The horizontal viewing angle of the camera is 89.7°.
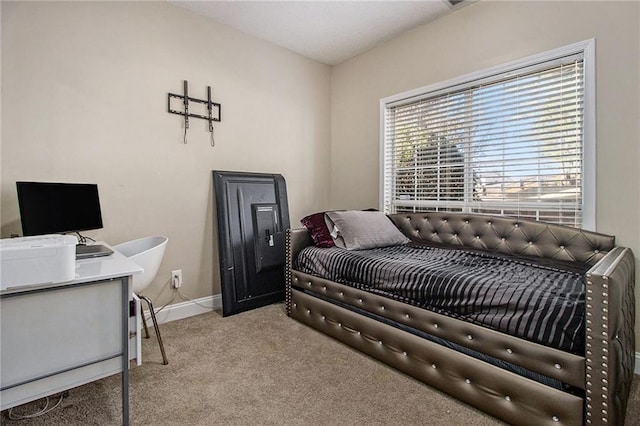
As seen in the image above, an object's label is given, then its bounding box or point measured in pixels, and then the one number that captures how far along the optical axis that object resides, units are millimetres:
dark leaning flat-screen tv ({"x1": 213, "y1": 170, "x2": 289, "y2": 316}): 2779
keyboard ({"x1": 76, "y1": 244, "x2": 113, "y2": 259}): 1641
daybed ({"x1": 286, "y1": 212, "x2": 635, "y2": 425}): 1184
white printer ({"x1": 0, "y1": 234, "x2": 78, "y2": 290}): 1071
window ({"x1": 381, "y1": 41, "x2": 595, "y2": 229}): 2117
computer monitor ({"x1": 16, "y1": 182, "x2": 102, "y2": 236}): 1792
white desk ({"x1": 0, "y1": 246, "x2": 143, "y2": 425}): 1141
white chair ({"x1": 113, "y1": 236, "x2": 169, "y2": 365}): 1899
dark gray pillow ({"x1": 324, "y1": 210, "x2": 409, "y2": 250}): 2540
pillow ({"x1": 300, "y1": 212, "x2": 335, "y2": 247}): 2629
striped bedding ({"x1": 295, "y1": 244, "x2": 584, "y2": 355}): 1329
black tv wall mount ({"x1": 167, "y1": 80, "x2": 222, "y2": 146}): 2627
